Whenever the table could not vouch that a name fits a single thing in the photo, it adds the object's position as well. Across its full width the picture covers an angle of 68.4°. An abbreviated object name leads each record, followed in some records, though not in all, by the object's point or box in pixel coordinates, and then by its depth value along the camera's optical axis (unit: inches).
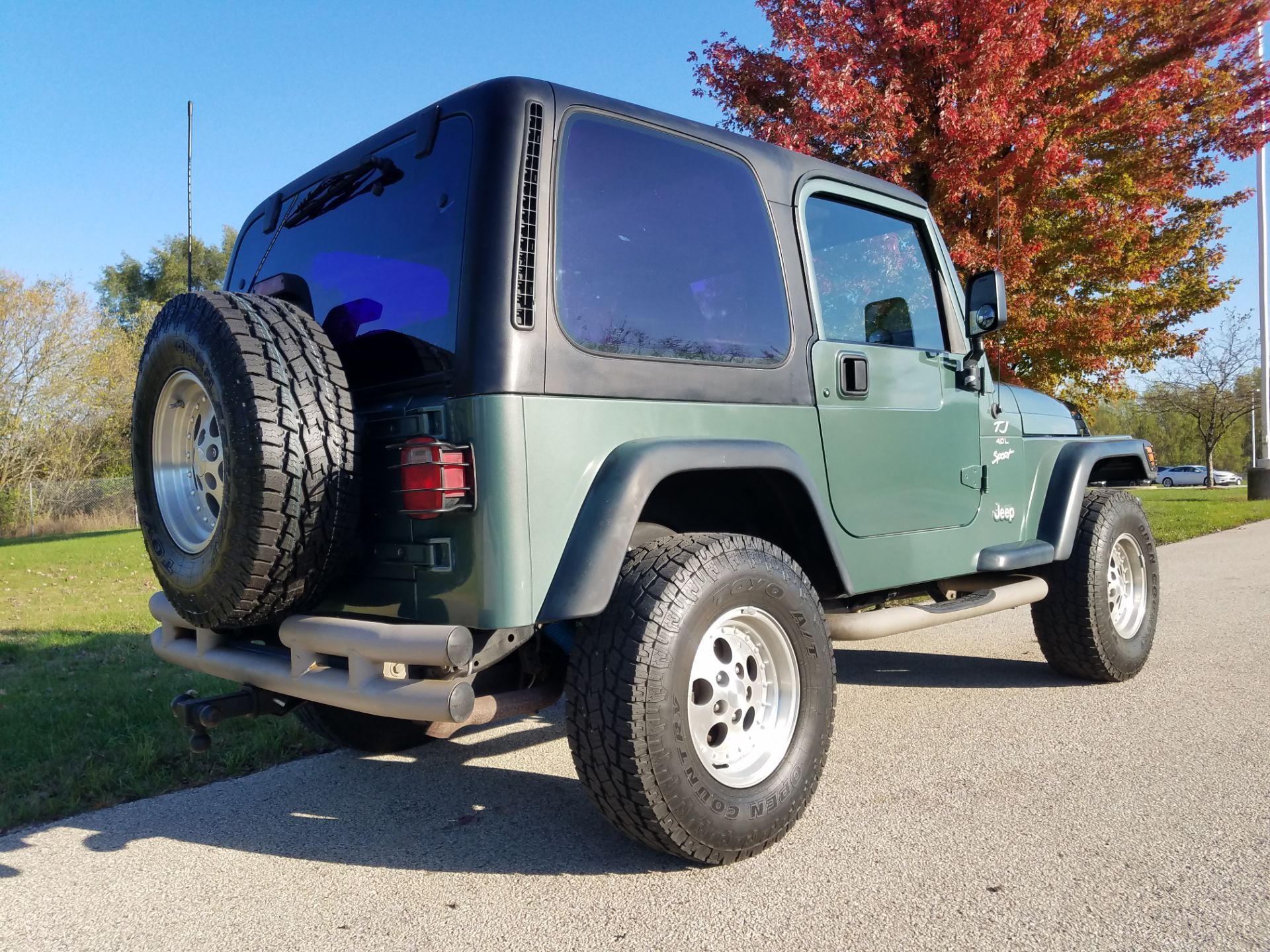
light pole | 785.6
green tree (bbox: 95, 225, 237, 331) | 1566.2
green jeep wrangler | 97.8
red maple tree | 342.3
